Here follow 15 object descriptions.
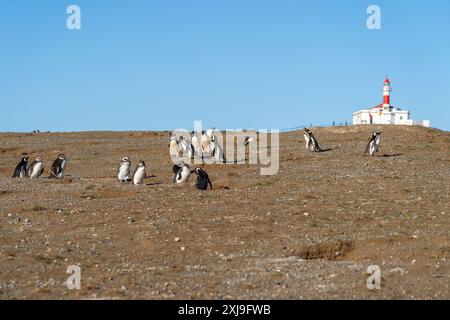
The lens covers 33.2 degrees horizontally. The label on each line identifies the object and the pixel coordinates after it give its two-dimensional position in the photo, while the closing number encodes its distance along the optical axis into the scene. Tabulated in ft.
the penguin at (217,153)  87.59
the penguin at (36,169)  80.53
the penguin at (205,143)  96.19
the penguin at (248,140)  108.43
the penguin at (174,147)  94.27
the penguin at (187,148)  92.62
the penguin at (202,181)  63.41
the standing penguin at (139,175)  71.87
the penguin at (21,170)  82.23
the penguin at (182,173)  71.75
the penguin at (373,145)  89.92
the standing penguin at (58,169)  78.47
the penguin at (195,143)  97.43
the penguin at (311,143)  96.53
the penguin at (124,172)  73.05
